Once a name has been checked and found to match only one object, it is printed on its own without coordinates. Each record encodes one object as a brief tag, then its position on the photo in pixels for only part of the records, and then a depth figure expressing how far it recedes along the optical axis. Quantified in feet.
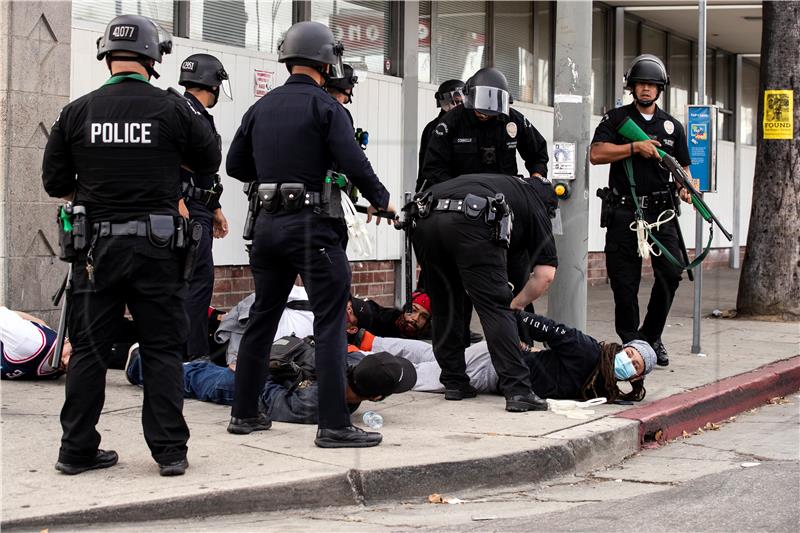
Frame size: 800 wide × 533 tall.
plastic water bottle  42.03
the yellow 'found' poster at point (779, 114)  79.92
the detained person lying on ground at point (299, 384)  39.75
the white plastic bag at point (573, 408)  44.91
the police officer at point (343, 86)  46.03
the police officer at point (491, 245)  44.52
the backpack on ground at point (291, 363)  43.55
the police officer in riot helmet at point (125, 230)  33.30
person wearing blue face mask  46.50
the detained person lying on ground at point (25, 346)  47.01
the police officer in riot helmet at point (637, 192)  58.29
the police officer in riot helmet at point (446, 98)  60.96
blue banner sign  63.05
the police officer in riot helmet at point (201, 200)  50.21
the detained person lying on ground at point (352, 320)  49.80
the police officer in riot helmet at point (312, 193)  37.37
